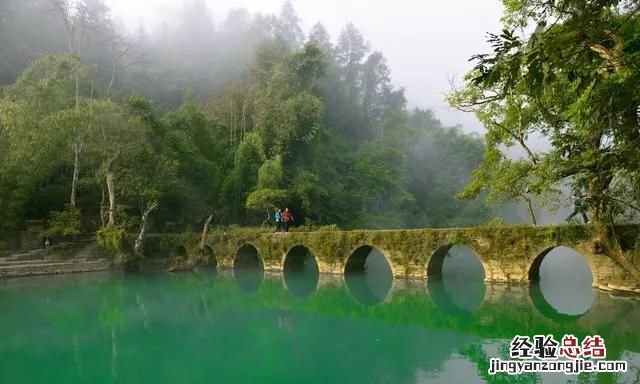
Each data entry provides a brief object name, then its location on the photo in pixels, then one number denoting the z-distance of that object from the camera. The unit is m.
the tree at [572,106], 4.29
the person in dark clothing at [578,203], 11.95
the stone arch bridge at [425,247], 14.63
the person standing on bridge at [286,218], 23.09
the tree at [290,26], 52.31
